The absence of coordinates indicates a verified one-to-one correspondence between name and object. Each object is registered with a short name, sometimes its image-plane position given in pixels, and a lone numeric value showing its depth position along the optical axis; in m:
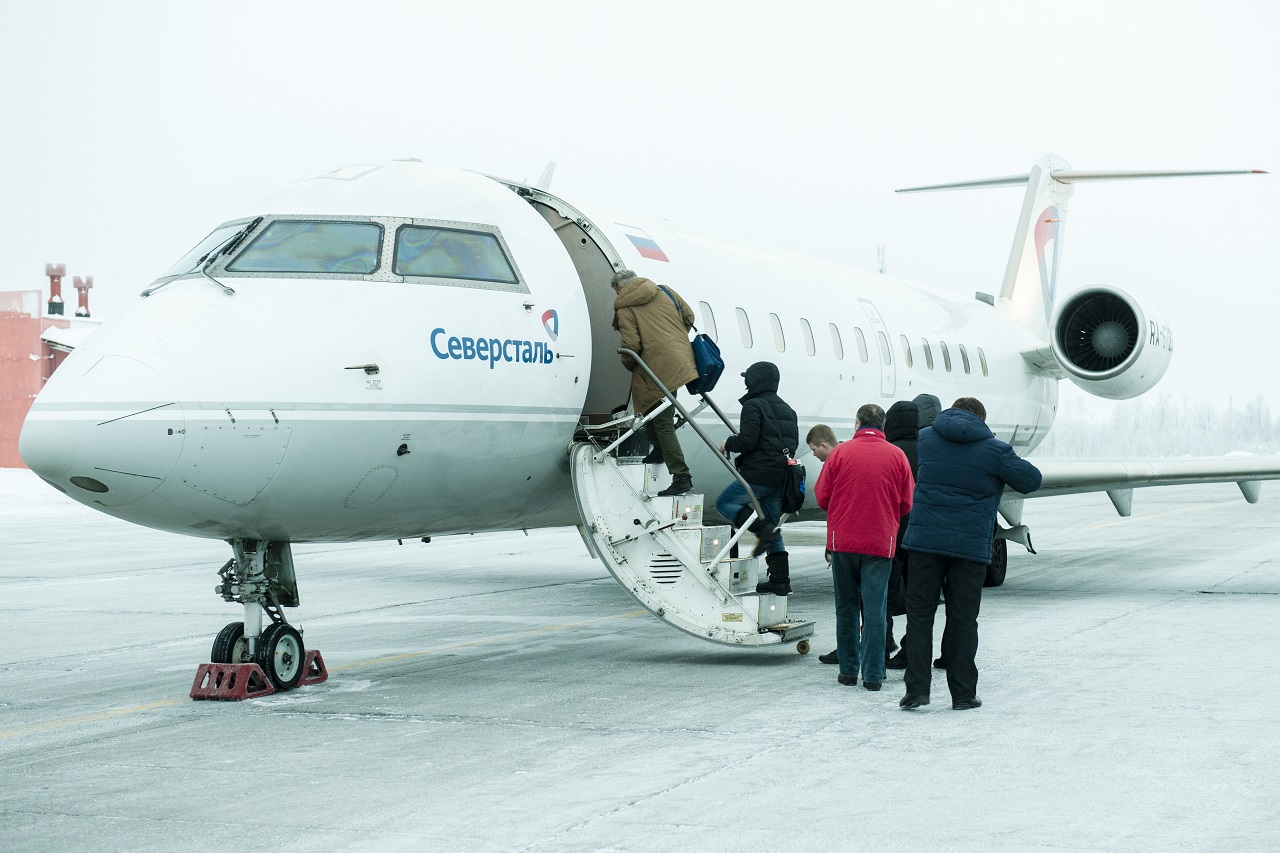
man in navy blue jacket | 7.92
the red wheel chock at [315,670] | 9.06
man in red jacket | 8.59
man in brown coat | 9.73
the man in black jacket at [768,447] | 10.17
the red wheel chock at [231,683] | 8.37
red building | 51.72
